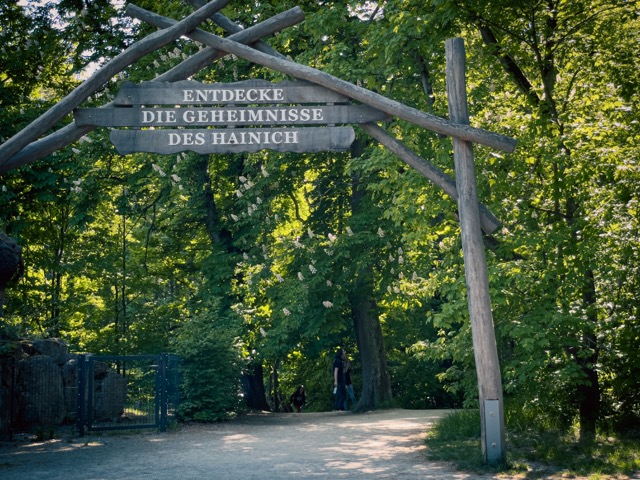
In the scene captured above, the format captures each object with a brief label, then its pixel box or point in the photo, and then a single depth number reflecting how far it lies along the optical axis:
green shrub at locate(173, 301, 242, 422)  20.02
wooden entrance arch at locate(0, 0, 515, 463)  11.72
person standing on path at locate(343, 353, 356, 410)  25.61
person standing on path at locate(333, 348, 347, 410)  25.41
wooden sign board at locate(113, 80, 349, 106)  11.96
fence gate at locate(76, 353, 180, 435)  18.12
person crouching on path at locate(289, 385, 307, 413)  32.03
